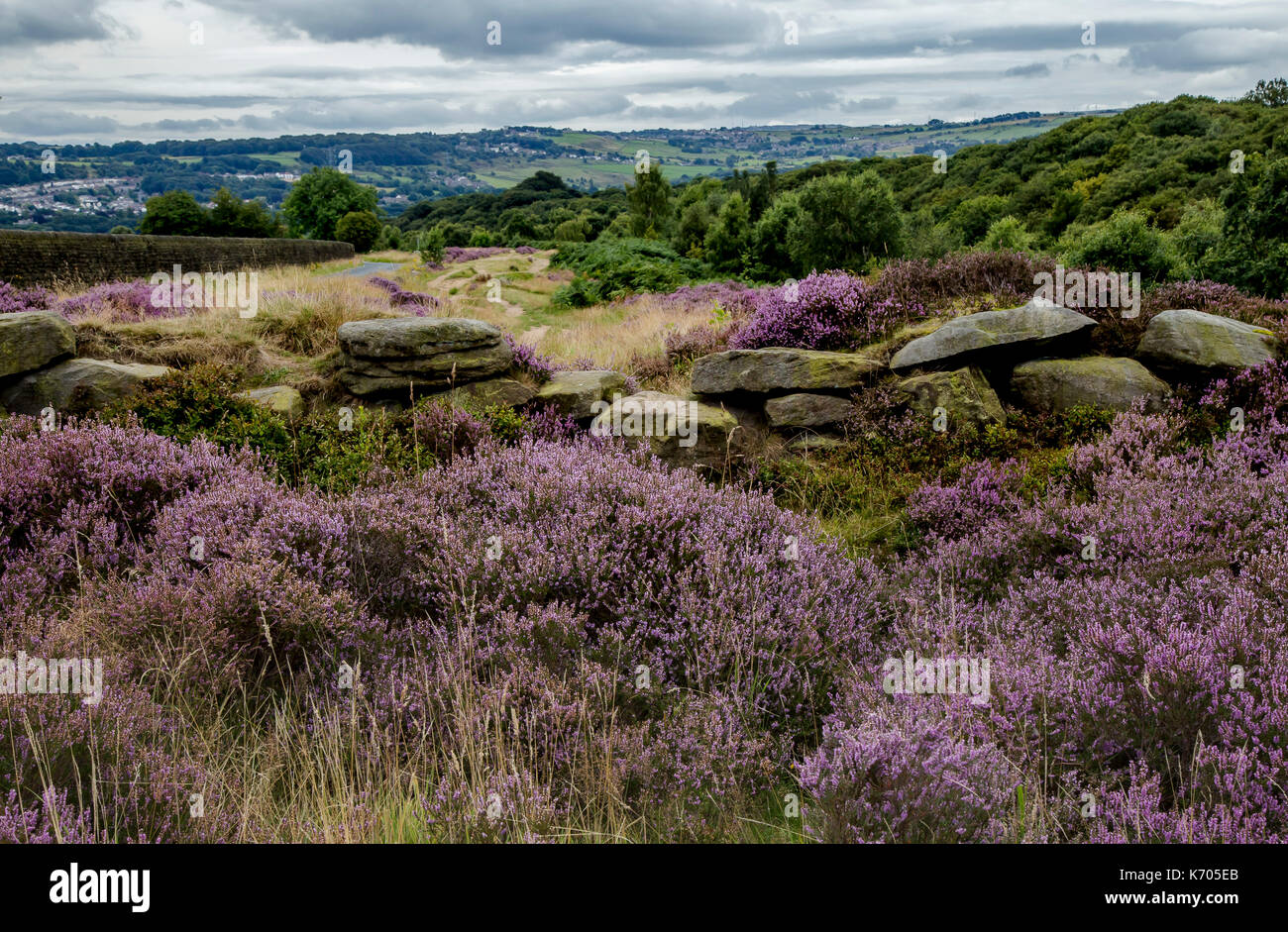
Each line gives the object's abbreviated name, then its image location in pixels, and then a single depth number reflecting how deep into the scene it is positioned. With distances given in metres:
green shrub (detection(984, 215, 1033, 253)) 19.81
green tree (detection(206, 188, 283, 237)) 49.72
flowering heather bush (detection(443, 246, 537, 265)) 38.81
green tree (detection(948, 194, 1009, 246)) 39.28
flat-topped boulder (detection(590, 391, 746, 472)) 7.32
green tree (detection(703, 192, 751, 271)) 26.95
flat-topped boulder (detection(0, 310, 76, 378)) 7.58
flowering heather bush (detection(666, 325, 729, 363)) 9.41
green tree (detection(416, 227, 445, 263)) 35.97
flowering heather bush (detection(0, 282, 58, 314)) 9.93
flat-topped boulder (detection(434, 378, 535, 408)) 7.88
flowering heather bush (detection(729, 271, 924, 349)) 8.27
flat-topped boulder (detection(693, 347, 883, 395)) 7.41
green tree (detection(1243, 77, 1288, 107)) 46.91
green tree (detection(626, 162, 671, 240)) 37.59
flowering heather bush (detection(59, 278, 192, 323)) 9.88
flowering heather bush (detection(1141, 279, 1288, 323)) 7.43
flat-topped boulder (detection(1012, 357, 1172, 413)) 6.68
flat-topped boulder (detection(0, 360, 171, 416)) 7.54
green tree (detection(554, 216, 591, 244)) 52.22
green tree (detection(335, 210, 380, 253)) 55.34
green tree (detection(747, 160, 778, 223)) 29.98
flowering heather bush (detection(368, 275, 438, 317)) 14.04
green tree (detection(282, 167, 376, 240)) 61.69
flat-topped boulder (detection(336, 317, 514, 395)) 7.94
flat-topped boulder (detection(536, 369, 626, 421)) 7.96
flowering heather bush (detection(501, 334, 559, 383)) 8.59
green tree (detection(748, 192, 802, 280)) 24.48
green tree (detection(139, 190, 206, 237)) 45.81
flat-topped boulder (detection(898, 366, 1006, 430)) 6.90
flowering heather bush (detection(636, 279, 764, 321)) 11.38
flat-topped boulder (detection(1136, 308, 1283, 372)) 6.42
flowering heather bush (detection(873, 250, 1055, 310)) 8.48
